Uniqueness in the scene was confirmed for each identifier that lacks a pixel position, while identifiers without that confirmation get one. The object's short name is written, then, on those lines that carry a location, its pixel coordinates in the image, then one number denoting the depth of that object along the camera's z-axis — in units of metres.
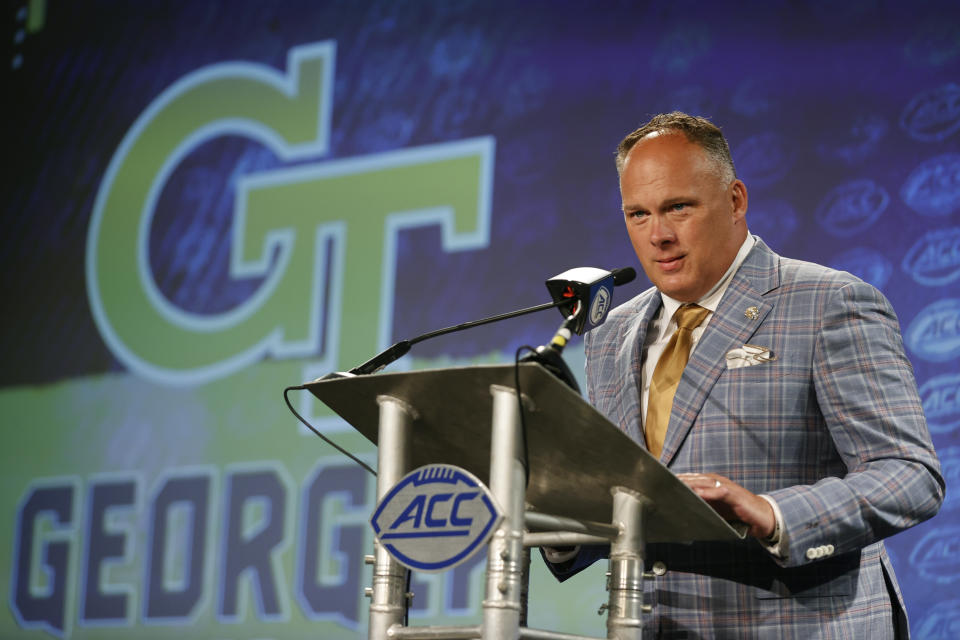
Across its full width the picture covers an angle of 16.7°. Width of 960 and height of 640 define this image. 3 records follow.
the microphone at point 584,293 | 3.84
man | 3.85
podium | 3.61
